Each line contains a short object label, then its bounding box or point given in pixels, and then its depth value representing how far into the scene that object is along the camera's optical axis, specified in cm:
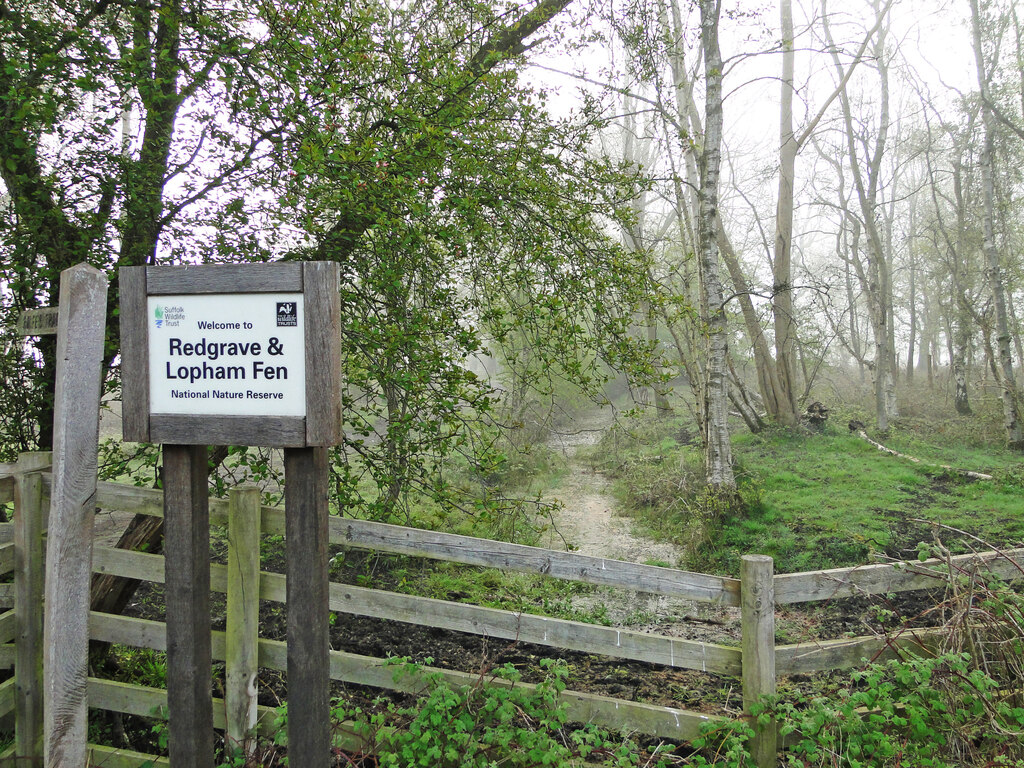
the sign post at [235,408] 245
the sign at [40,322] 290
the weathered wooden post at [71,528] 269
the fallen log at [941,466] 1065
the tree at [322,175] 402
